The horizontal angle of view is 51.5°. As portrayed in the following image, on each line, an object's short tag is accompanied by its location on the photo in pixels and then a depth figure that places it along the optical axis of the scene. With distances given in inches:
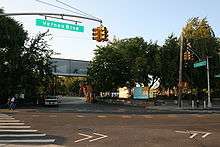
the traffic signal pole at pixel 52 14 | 463.9
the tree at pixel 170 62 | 1266.0
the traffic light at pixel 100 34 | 519.9
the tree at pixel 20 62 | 1084.0
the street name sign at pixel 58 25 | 510.5
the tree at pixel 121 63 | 1380.2
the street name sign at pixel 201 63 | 942.5
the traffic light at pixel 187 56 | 867.3
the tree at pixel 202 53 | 1295.4
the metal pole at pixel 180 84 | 1026.8
